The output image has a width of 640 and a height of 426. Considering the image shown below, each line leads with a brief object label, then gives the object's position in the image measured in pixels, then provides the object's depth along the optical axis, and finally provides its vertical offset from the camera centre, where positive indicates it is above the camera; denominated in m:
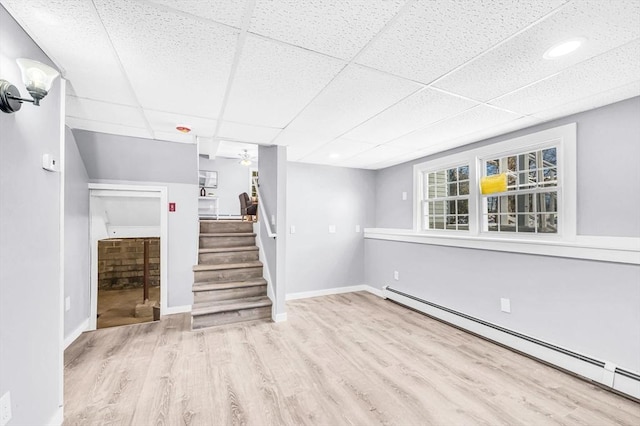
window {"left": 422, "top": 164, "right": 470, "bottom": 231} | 3.72 +0.22
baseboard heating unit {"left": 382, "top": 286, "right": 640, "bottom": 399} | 2.07 -1.29
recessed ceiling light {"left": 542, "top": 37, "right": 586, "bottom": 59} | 1.48 +0.95
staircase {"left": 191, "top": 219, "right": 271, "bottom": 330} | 3.41 -0.92
